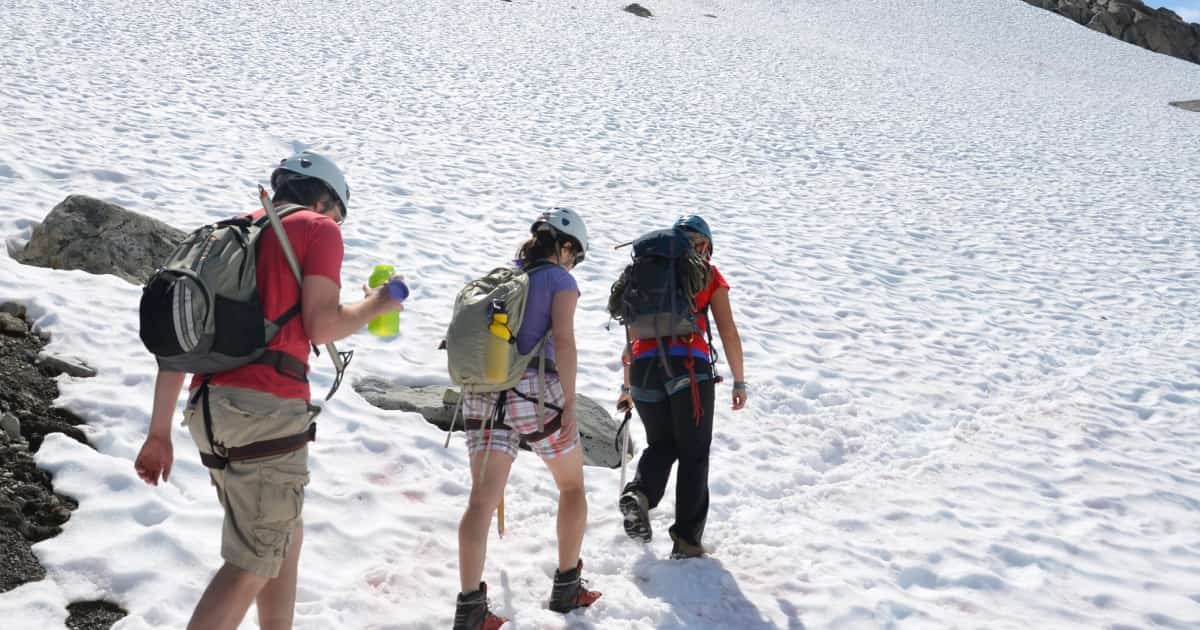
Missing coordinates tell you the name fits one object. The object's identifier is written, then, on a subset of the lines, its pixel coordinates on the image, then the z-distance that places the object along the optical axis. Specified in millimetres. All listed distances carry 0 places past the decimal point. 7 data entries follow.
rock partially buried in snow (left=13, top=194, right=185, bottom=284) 8109
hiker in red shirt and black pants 5352
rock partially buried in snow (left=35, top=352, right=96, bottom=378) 6221
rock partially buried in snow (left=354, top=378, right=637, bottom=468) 7109
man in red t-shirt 3334
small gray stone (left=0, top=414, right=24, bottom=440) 5238
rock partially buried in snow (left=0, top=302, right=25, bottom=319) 6805
